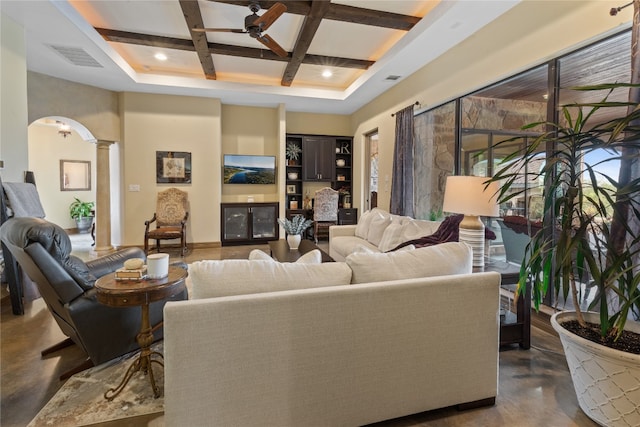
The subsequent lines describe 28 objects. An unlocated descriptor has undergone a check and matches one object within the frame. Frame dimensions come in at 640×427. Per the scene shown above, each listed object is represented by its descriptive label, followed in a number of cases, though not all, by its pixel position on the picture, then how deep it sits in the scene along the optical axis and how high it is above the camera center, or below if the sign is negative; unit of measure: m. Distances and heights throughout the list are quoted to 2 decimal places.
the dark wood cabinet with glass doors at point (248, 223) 6.29 -0.49
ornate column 5.60 -0.08
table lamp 2.42 -0.03
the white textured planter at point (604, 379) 1.41 -0.86
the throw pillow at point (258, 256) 1.68 -0.32
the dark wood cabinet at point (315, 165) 6.81 +0.79
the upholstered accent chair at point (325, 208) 6.15 -0.16
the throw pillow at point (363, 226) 4.50 -0.39
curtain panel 4.67 +0.59
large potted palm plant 1.42 -0.45
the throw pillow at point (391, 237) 3.61 -0.44
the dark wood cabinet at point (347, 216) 6.77 -0.35
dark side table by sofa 2.25 -0.91
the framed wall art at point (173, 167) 5.80 +0.61
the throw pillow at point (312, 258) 1.69 -0.33
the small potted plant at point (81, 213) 7.57 -0.38
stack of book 1.73 -0.43
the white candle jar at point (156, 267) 1.76 -0.40
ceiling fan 2.80 +1.72
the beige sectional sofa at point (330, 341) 1.23 -0.63
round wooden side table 1.58 -0.52
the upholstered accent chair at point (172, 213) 5.54 -0.27
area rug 1.59 -1.14
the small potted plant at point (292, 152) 6.84 +1.07
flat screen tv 6.48 +0.65
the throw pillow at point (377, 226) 4.13 -0.35
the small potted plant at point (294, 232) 3.93 -0.42
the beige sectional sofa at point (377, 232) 3.55 -0.43
